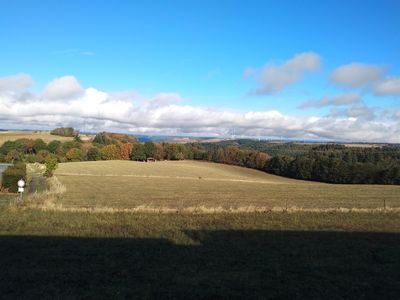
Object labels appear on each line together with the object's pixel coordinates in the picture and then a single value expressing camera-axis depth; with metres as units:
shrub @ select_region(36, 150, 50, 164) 94.94
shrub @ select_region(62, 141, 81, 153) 107.66
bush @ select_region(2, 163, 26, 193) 32.55
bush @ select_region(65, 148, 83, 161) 103.31
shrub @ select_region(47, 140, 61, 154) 109.56
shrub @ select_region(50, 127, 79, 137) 145.12
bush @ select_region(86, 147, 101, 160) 104.56
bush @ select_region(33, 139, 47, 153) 110.72
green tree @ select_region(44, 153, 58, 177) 55.92
